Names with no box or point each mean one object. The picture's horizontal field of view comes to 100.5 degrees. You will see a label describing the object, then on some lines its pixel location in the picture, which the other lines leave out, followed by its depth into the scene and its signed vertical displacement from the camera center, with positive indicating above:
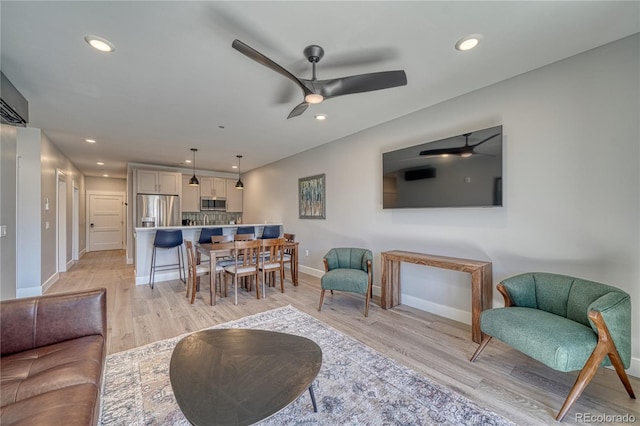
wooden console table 2.56 -0.65
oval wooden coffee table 1.18 -0.87
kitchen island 4.66 -0.77
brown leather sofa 1.08 -0.80
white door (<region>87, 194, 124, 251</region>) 8.79 -0.28
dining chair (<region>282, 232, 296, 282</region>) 4.63 -0.73
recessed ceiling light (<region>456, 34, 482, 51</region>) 2.00 +1.32
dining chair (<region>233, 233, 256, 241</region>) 4.59 -0.43
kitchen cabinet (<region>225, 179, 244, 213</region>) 8.15 +0.46
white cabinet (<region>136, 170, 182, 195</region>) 6.49 +0.78
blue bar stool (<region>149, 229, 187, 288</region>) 4.55 -0.52
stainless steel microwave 7.69 +0.28
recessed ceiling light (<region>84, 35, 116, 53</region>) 1.97 +1.29
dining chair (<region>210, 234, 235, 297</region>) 3.95 -0.75
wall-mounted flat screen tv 2.65 +0.46
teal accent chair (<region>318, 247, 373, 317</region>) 3.21 -0.76
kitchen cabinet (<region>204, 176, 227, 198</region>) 7.69 +0.77
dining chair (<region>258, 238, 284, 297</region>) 3.96 -0.73
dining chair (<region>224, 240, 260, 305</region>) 3.68 -0.75
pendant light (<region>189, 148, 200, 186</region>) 5.39 +0.73
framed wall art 5.07 +0.32
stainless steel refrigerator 6.52 +0.07
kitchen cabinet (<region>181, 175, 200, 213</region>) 7.41 +0.45
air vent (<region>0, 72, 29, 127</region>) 2.44 +1.07
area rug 1.62 -1.25
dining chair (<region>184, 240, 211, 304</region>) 3.64 -0.81
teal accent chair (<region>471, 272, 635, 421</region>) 1.65 -0.79
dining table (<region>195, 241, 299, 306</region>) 3.62 -0.58
